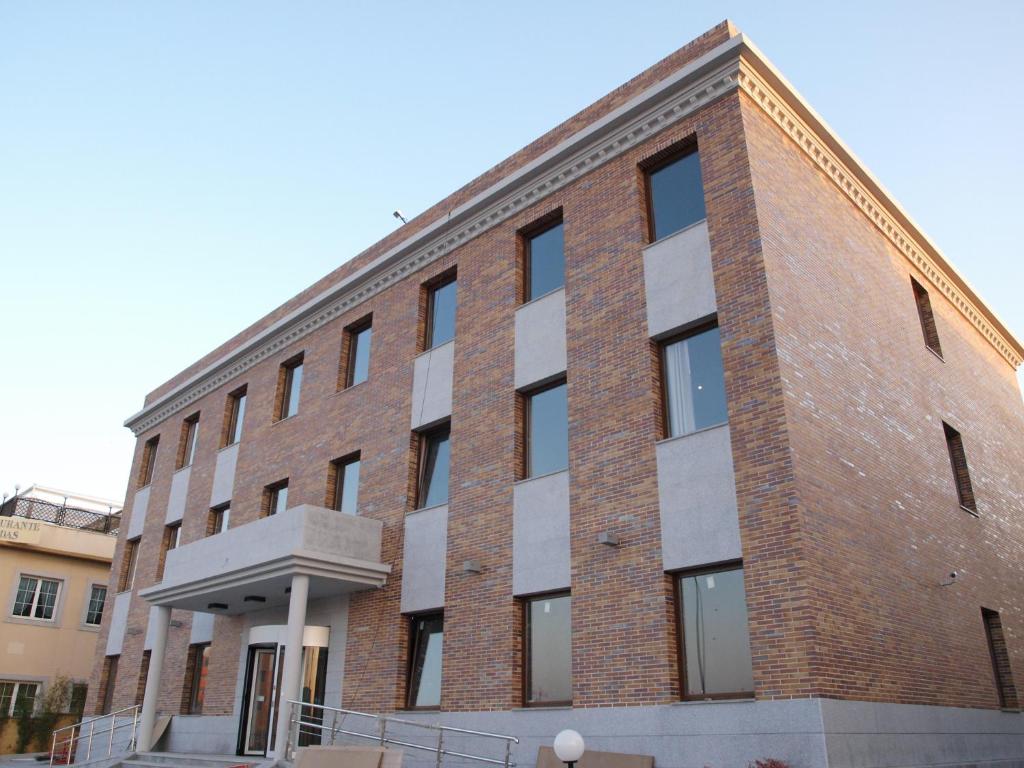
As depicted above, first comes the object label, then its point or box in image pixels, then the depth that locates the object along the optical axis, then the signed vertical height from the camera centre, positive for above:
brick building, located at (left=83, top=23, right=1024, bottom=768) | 11.31 +3.75
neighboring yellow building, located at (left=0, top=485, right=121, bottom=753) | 29.30 +3.84
